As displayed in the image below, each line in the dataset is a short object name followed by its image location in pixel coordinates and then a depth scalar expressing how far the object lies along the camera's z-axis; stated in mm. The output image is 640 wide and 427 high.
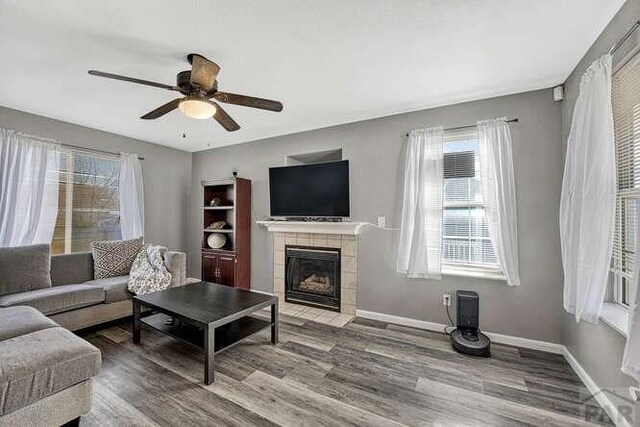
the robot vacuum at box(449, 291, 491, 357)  2377
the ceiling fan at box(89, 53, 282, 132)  1775
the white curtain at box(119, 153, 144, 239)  3916
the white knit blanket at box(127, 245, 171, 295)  2971
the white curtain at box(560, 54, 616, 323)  1587
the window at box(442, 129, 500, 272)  2725
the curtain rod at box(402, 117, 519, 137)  2531
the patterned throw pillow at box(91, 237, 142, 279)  3172
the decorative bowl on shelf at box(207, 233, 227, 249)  4172
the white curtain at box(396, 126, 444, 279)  2771
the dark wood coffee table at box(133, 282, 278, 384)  1976
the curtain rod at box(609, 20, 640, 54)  1391
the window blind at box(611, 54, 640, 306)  1516
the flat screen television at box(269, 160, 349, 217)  3299
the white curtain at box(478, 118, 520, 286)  2455
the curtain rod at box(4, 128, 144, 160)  3094
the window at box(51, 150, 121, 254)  3459
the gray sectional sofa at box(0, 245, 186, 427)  1326
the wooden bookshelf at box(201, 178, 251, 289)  3957
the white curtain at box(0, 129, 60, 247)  2941
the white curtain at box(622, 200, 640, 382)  1155
